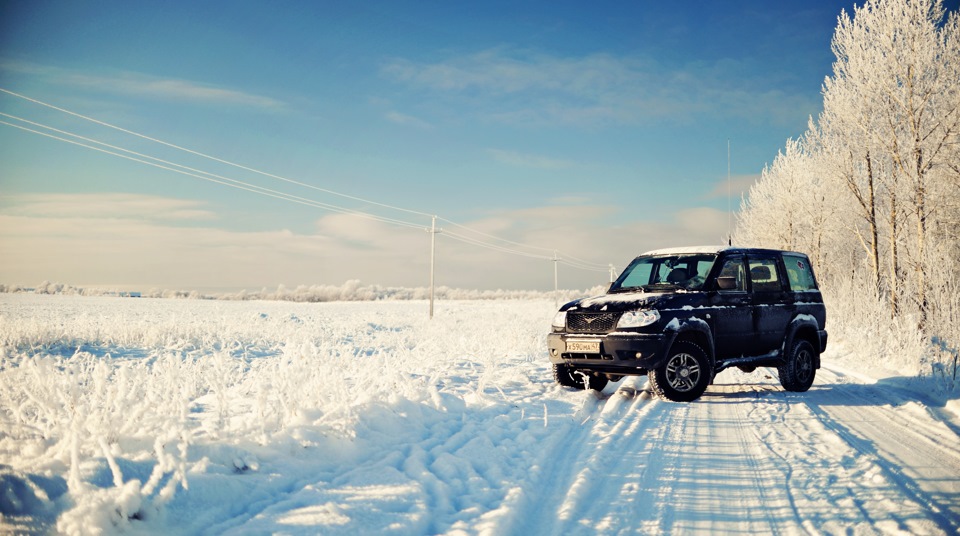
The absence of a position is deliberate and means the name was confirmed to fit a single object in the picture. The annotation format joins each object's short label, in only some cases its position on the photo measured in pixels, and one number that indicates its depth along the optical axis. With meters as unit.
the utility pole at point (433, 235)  42.81
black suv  7.87
